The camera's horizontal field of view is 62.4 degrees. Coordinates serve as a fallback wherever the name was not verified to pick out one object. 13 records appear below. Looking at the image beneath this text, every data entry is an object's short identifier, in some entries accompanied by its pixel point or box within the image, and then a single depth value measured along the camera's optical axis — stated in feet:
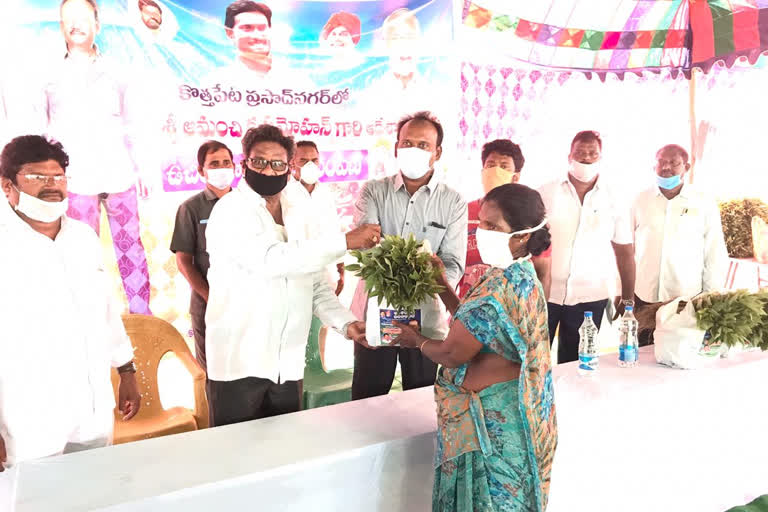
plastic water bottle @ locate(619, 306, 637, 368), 10.11
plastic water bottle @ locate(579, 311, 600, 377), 9.72
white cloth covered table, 6.38
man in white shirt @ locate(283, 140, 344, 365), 9.65
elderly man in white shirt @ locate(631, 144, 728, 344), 12.99
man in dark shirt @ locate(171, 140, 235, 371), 9.37
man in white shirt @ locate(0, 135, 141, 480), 7.92
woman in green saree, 6.53
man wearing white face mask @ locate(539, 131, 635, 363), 12.44
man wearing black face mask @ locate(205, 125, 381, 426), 8.65
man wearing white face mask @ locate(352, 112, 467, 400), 10.43
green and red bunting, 13.08
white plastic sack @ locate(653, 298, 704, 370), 9.97
